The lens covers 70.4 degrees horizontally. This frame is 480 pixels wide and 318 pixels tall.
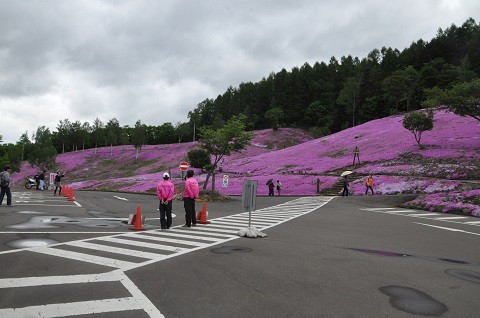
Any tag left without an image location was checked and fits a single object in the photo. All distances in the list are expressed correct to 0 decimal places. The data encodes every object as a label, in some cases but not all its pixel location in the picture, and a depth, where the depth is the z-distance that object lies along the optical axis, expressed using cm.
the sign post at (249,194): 969
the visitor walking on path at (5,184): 1591
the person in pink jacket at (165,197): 1054
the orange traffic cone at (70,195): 2258
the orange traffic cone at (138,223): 1047
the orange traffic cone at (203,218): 1260
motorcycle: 3961
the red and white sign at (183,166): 2068
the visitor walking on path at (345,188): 2802
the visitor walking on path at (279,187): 3219
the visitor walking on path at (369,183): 2750
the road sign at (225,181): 2753
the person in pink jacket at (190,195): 1116
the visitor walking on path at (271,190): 3194
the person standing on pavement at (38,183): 3641
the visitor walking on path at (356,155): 3775
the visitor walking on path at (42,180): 3436
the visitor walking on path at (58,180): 2755
